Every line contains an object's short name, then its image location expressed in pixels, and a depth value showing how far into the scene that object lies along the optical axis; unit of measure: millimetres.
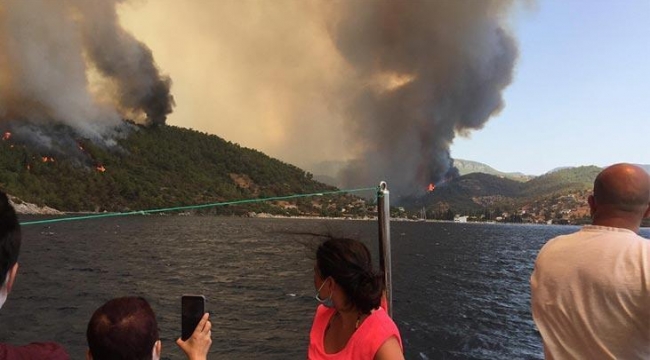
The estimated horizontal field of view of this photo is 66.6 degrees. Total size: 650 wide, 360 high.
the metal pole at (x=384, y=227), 5082
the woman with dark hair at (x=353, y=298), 2875
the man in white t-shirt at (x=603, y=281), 2559
